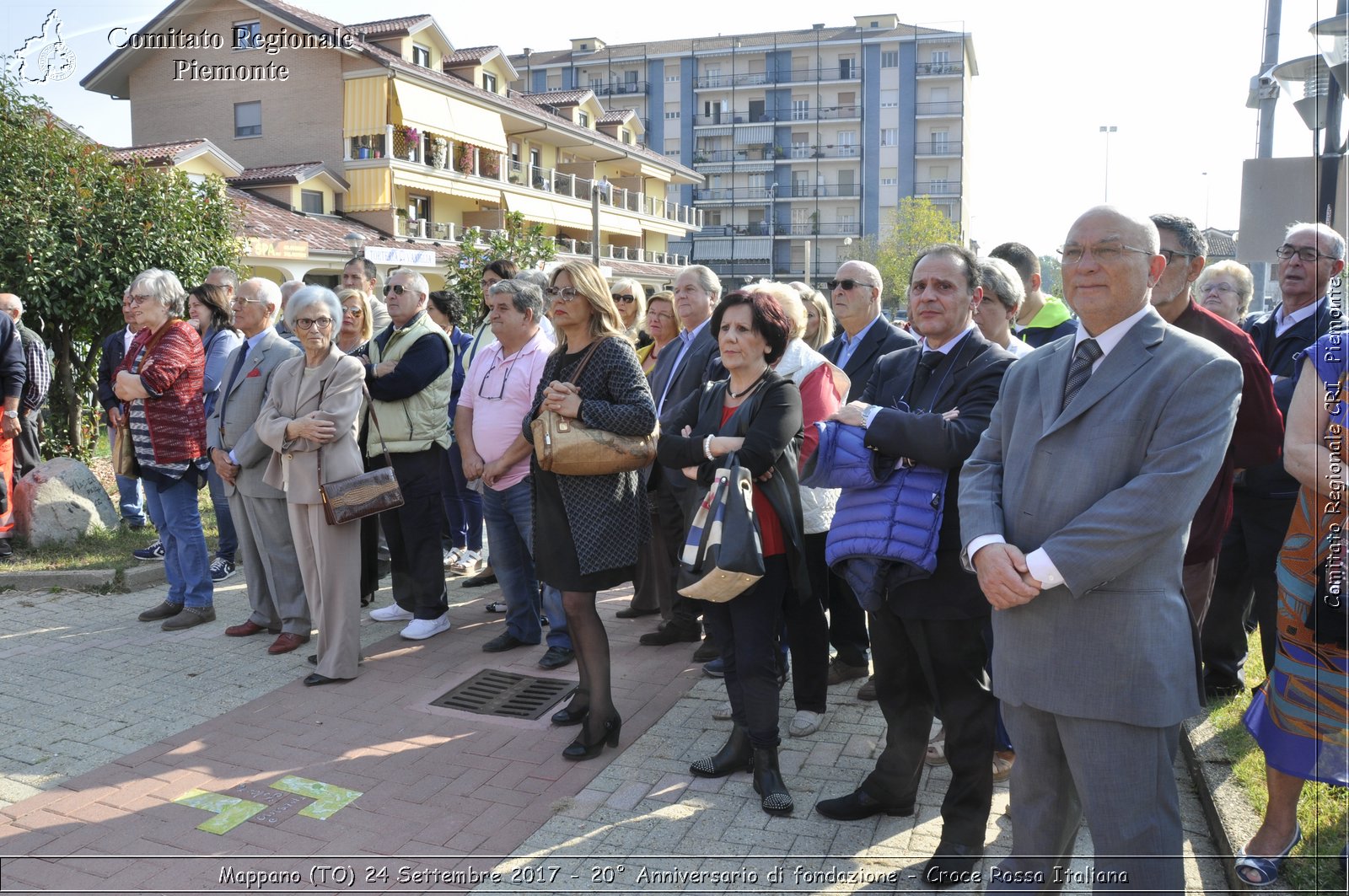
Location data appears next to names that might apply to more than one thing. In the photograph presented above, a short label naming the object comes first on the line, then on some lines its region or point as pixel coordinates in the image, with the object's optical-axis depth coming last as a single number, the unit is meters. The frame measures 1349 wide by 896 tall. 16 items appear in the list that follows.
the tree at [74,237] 10.82
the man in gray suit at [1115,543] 2.53
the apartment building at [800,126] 71.50
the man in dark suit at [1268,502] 4.49
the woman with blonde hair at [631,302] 7.30
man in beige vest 6.42
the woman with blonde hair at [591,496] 4.47
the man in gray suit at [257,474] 6.20
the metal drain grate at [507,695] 5.18
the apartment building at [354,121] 30.30
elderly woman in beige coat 5.51
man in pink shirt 5.77
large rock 8.54
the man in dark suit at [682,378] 5.88
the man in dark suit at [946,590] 3.39
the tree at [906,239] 60.16
